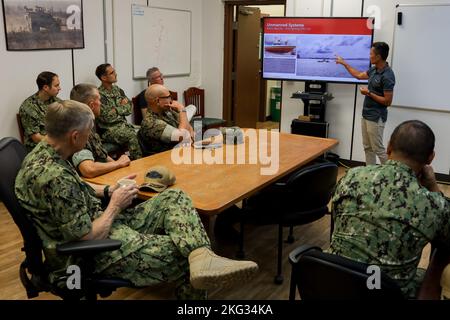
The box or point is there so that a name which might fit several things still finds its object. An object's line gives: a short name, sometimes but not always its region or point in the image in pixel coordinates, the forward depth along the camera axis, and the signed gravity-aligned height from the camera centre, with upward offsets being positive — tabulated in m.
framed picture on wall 4.39 +0.30
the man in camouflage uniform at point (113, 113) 4.91 -0.60
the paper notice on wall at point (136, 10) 5.70 +0.56
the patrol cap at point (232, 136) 3.71 -0.60
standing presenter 4.88 -0.36
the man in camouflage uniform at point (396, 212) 1.72 -0.55
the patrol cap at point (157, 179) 2.52 -0.66
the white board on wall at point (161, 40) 5.84 +0.23
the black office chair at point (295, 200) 2.89 -0.90
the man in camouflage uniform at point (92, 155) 2.76 -0.60
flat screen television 5.51 +0.17
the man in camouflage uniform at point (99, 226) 1.92 -0.73
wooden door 7.22 -0.14
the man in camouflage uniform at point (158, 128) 3.73 -0.56
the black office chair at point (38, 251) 1.88 -0.79
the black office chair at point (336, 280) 1.52 -0.72
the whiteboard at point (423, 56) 5.10 +0.07
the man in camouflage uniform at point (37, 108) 4.38 -0.49
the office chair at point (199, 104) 6.37 -0.68
